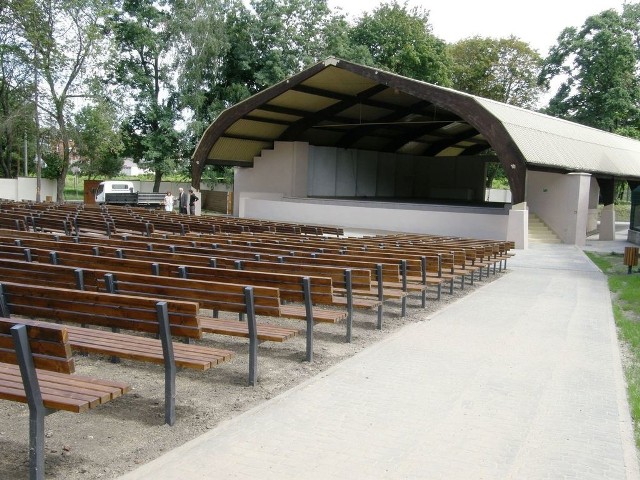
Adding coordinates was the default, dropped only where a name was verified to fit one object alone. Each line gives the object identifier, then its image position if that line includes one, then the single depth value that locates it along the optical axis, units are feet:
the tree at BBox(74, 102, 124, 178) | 105.60
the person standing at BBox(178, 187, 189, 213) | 93.71
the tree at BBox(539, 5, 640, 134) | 143.84
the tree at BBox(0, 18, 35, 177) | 100.63
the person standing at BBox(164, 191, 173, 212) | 95.30
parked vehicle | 118.21
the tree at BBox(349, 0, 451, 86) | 146.82
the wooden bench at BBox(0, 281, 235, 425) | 14.08
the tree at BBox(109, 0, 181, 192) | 126.41
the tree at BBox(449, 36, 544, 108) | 165.58
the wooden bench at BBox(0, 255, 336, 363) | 17.56
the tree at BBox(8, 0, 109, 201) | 94.94
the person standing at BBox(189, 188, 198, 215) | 95.14
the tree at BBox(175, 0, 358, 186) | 122.62
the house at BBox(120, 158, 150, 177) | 353.55
